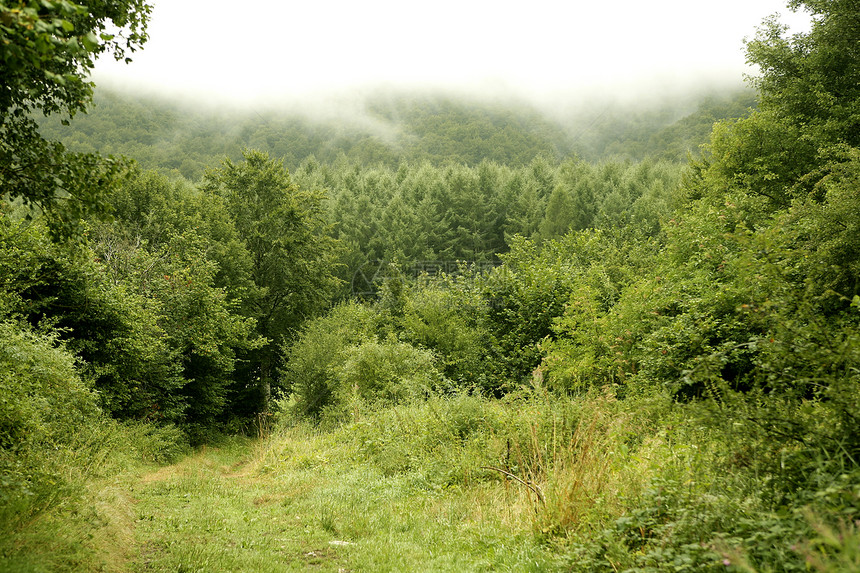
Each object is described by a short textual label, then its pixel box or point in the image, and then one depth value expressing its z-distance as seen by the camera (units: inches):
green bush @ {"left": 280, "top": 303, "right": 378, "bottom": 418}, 849.5
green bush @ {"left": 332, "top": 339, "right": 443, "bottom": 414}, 654.5
